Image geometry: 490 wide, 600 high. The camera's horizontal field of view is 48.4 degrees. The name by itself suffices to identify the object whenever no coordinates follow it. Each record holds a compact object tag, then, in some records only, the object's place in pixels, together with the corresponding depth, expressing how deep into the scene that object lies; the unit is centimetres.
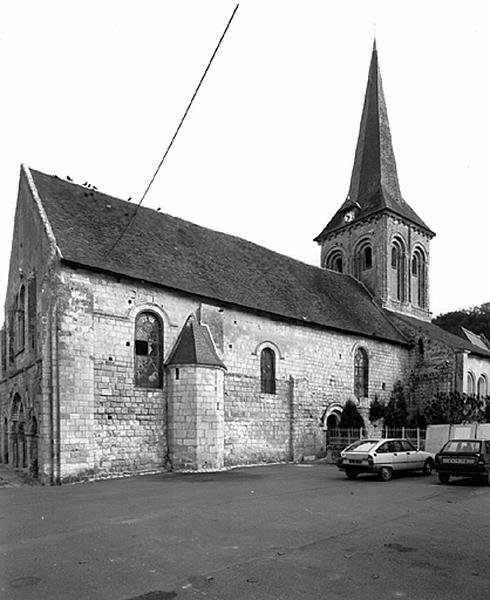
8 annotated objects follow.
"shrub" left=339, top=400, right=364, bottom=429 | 2552
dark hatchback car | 1498
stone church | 1728
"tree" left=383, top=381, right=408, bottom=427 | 2788
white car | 1617
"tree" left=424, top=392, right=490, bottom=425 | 2545
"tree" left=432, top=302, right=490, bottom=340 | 5919
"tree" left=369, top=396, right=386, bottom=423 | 2789
